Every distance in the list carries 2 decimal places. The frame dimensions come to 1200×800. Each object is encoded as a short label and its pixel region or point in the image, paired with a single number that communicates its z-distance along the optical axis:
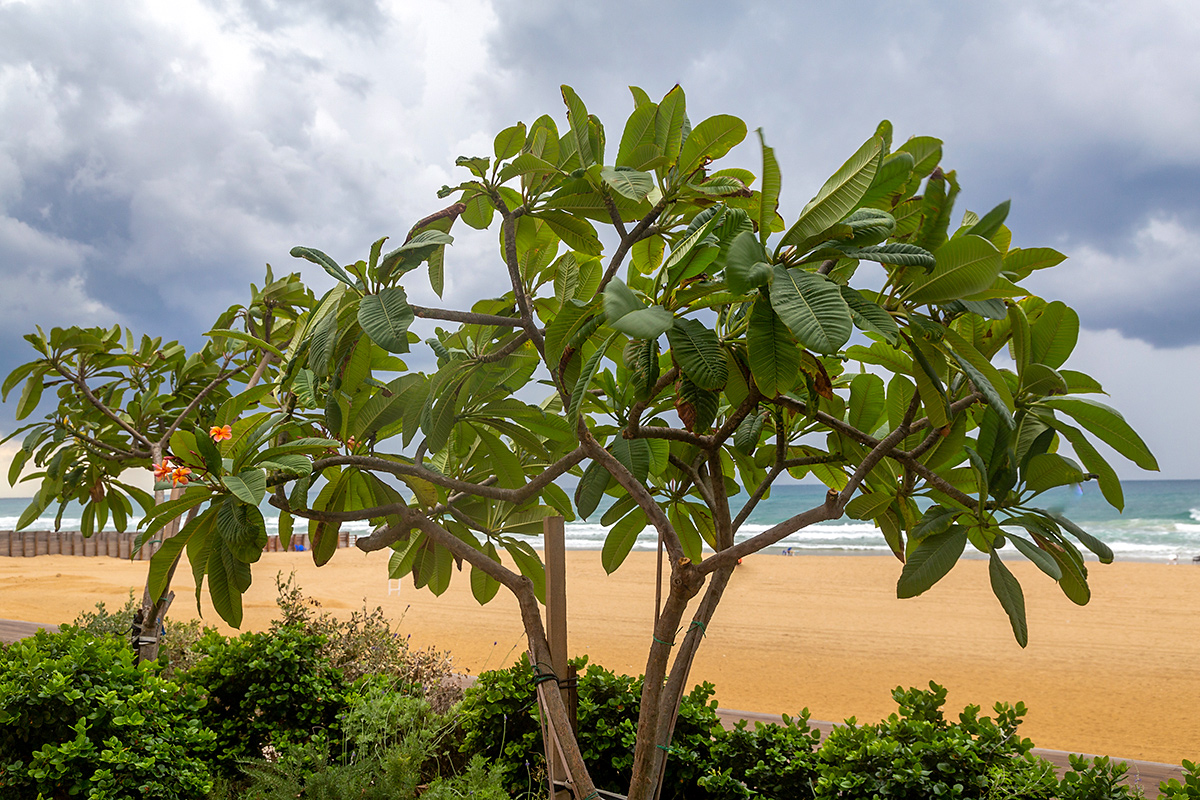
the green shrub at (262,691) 2.81
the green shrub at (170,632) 3.96
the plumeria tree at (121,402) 3.18
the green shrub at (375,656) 3.34
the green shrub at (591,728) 2.31
